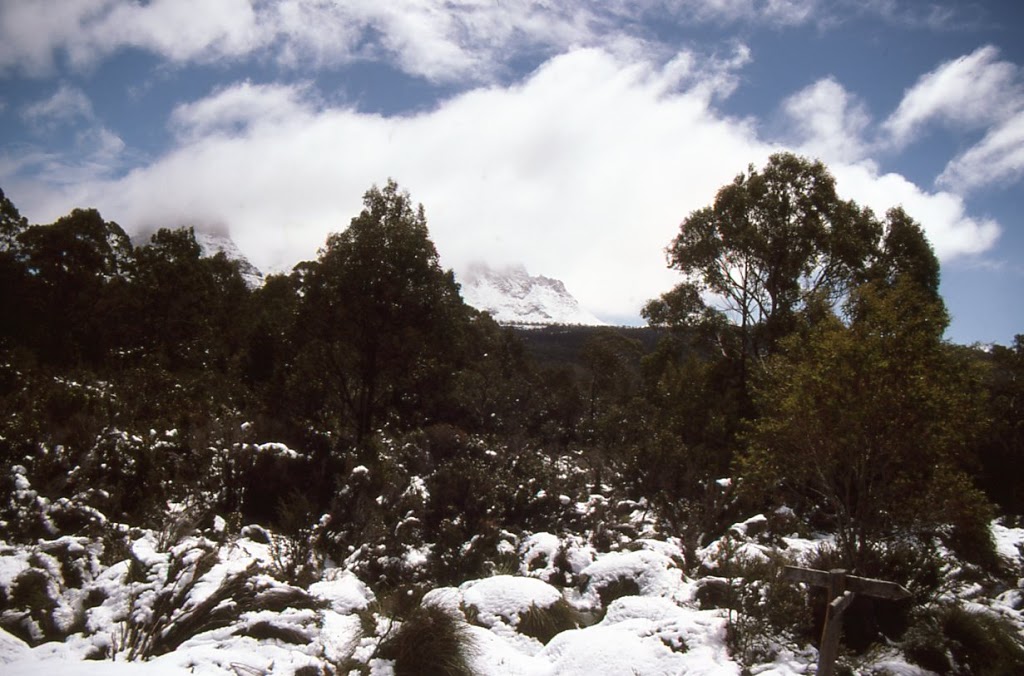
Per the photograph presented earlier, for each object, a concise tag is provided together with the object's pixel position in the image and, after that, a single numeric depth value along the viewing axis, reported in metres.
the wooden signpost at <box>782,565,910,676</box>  4.55
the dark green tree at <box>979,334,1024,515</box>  16.30
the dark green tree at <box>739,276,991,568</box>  7.95
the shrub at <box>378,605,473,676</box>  5.75
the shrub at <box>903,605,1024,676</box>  6.14
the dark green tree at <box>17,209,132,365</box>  21.30
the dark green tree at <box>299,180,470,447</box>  16.45
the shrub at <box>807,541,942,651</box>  6.74
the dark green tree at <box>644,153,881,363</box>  16.80
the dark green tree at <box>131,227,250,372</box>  22.02
